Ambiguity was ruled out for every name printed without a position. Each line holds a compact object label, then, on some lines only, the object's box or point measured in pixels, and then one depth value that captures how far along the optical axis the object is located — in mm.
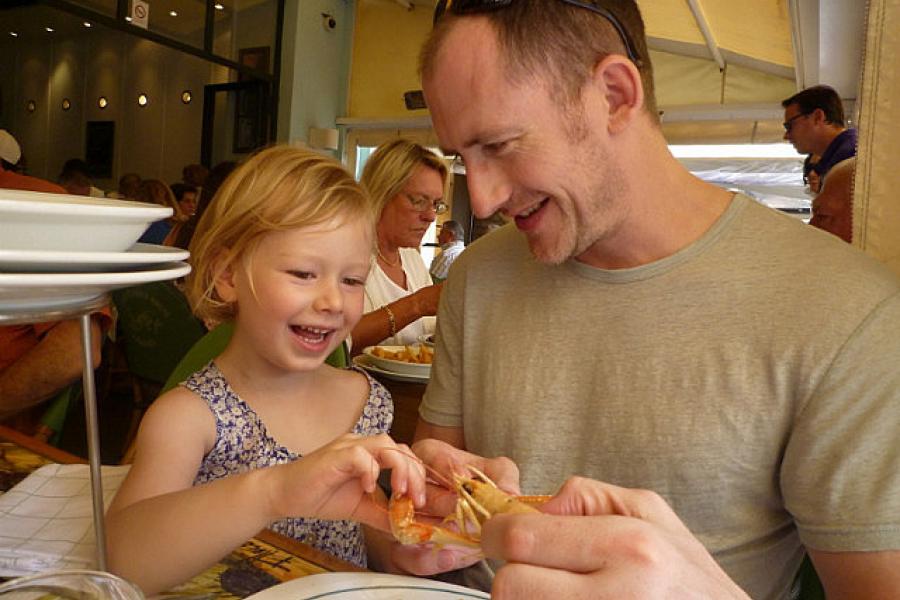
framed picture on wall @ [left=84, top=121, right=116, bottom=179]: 8438
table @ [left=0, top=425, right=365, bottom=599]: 766
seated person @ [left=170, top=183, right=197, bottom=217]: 6445
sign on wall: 7414
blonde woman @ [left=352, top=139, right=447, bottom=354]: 3242
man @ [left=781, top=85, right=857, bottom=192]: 4062
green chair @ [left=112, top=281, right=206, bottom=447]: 3000
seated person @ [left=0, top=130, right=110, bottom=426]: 1872
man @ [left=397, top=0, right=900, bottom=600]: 955
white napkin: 768
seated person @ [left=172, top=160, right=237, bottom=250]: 2879
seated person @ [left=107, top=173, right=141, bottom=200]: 6012
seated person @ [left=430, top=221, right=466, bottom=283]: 6730
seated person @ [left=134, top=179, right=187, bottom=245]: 5123
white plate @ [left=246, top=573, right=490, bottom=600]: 665
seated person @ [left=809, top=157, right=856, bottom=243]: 2498
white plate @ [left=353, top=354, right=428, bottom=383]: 2305
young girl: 1201
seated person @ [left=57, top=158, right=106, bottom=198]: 5730
